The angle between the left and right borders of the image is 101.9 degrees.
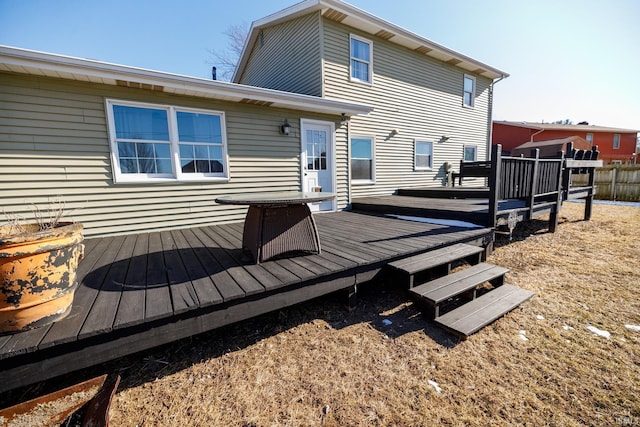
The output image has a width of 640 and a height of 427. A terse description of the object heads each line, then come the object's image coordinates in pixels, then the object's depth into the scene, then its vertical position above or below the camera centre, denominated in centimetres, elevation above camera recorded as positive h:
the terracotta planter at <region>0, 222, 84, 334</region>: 147 -57
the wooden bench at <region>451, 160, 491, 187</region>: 573 +9
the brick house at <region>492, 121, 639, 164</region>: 2106 +306
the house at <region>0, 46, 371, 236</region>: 343 +62
